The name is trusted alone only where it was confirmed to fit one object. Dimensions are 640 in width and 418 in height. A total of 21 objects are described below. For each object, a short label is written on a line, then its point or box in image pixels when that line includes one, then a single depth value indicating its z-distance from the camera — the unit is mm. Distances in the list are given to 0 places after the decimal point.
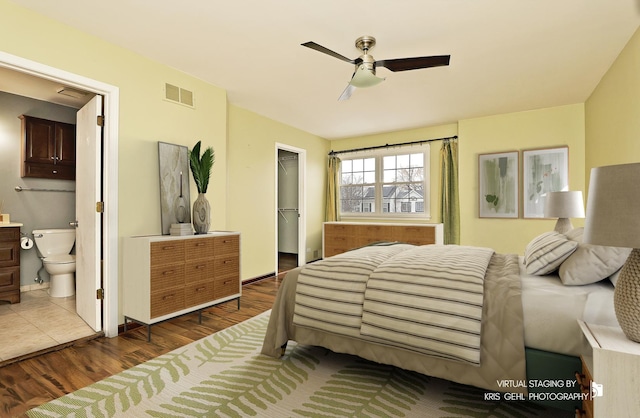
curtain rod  5307
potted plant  3127
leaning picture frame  3104
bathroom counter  3422
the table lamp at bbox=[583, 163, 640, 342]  1022
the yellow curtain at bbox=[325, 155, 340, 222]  6285
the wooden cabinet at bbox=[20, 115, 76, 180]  3930
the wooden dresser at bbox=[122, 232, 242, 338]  2629
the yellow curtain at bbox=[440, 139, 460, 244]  5098
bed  1518
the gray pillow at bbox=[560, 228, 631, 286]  1631
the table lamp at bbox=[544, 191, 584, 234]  3043
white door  2723
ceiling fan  2407
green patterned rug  1681
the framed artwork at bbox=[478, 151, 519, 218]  4656
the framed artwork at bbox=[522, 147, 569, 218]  4359
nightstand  1068
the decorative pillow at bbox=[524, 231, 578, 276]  1864
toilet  3666
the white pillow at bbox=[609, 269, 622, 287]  1643
